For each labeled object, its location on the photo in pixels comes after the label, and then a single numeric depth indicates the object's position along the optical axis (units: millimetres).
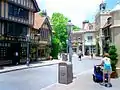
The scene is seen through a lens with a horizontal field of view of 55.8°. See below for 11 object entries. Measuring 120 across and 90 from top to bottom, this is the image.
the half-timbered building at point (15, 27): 13433
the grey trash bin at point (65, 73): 6590
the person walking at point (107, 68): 6106
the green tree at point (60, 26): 32346
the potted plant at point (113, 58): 7326
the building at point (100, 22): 29830
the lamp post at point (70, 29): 7899
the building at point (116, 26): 7662
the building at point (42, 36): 18689
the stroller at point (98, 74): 6720
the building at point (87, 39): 36149
